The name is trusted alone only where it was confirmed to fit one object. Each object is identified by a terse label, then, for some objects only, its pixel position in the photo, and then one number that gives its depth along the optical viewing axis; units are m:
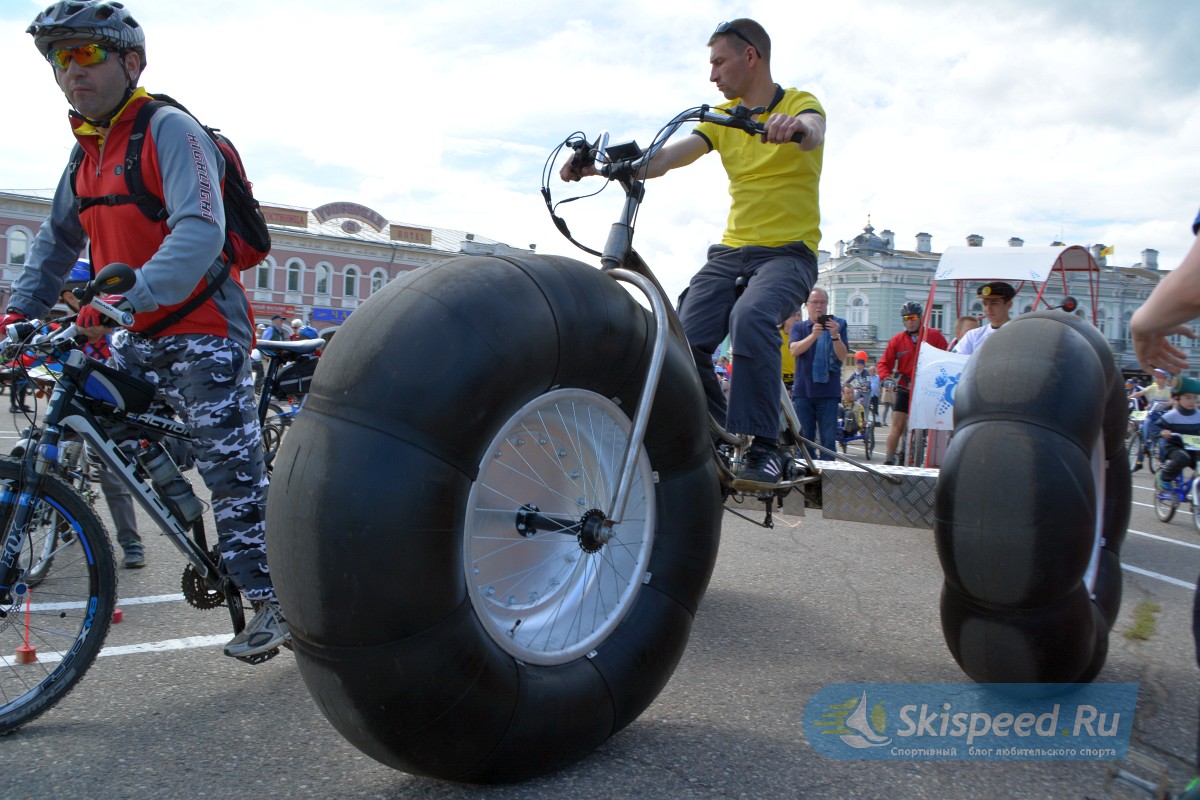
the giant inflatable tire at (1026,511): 2.81
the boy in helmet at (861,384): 16.66
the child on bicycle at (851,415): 14.95
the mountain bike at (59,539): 2.67
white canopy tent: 7.70
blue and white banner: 7.64
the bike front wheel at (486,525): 1.86
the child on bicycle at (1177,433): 9.30
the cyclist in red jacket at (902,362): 10.12
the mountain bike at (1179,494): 8.83
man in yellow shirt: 3.81
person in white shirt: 7.64
